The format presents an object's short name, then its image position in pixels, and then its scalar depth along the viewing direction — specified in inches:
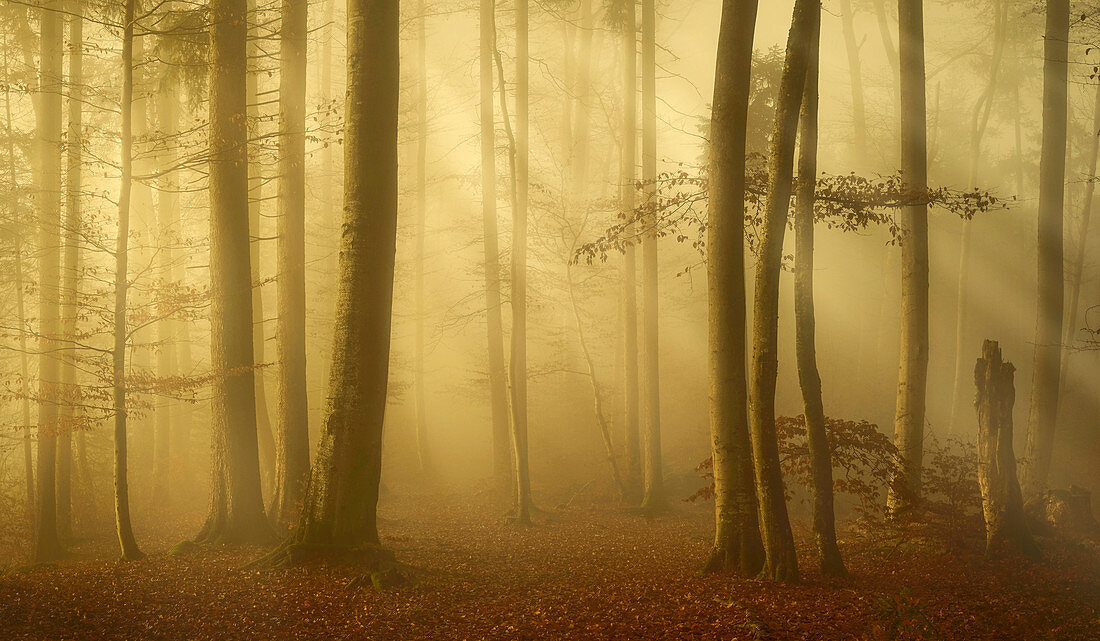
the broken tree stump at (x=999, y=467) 441.7
